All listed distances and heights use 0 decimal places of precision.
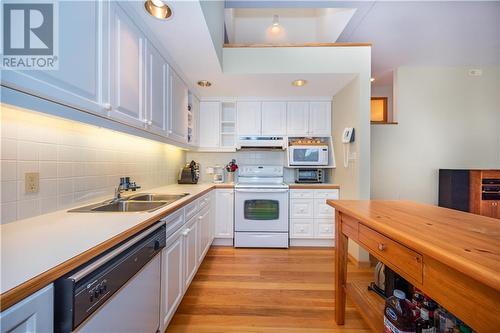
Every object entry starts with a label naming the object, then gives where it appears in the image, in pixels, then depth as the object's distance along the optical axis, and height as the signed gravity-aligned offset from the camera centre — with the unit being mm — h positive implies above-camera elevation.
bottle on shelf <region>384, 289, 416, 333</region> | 983 -744
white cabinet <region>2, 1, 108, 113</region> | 784 +476
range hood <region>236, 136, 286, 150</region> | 3227 +373
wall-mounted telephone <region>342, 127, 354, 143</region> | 2518 +390
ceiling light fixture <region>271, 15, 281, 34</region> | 3105 +2150
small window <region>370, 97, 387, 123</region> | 4410 +1271
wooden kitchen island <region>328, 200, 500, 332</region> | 561 -324
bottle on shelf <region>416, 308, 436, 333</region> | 955 -754
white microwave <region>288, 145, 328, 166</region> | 3115 +166
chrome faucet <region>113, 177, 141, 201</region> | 1575 -177
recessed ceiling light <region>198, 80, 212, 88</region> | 2680 +1104
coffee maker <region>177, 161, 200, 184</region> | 3012 -147
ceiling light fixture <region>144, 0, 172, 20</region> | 1362 +1079
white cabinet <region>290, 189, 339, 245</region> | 2891 -697
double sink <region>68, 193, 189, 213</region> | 1313 -296
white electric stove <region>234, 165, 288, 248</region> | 2869 -716
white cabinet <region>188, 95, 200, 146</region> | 2842 +605
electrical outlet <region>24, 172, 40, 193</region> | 1021 -90
